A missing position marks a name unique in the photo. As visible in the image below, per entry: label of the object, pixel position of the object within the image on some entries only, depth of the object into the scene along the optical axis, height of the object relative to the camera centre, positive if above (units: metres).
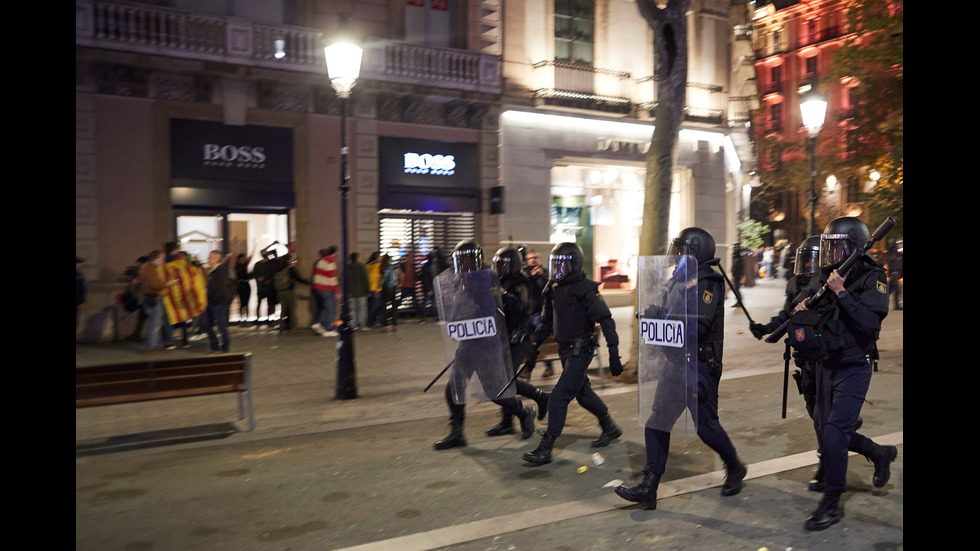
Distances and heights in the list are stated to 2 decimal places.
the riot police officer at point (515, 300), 6.55 -0.33
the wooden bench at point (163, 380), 6.81 -1.09
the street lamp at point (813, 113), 12.55 +2.44
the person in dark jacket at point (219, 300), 12.17 -0.61
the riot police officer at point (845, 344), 4.48 -0.49
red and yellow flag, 12.70 -0.51
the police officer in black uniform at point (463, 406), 6.35 -1.24
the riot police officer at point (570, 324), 5.93 -0.49
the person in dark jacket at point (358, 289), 14.91 -0.54
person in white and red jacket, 14.82 -0.49
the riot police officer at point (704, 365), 4.91 -0.67
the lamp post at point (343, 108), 9.03 +1.91
